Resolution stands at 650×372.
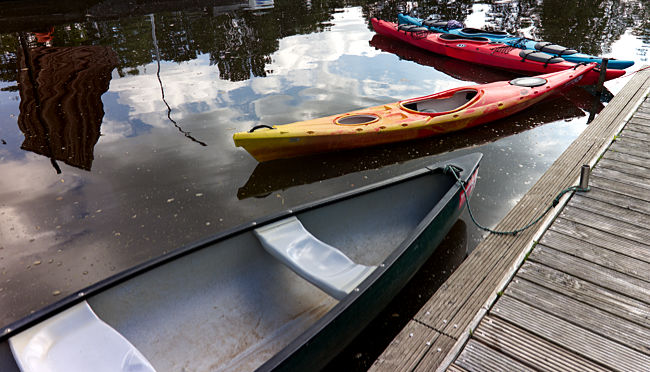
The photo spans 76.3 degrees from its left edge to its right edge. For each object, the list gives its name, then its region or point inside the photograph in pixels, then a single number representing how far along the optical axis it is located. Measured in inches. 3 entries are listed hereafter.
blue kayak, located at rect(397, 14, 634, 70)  389.4
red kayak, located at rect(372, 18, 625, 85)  396.5
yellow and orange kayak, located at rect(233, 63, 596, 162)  272.2
